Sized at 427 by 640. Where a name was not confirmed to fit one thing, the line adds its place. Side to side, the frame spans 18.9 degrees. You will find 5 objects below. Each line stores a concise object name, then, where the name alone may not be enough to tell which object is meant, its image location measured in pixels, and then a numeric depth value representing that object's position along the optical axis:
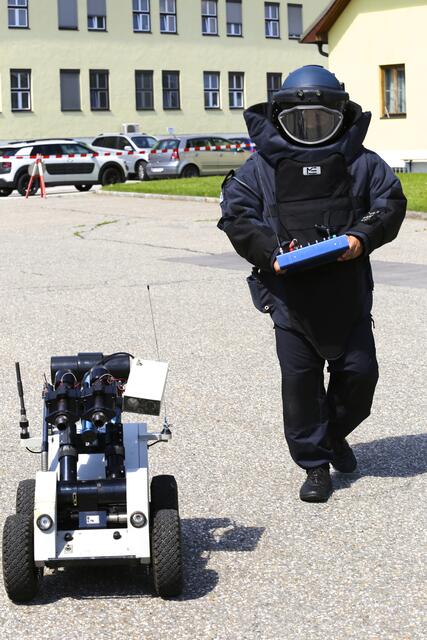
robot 4.17
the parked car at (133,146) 41.28
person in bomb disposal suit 5.18
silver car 38.50
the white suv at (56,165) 35.34
